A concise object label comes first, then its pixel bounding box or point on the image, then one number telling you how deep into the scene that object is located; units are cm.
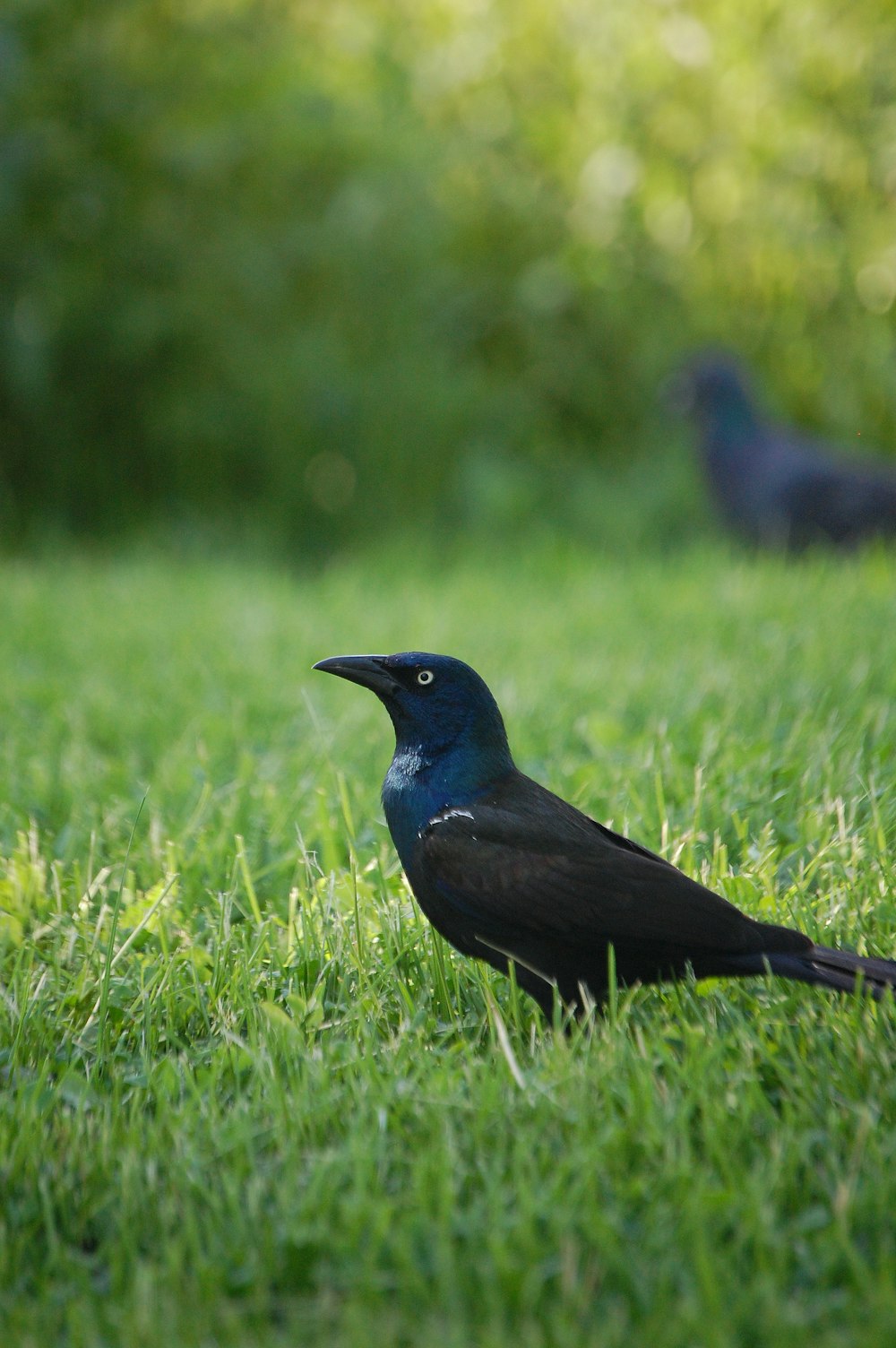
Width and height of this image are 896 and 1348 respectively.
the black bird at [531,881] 655
